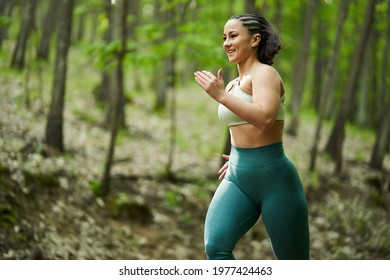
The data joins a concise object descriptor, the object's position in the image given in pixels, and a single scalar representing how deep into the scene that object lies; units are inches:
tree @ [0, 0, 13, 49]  485.1
